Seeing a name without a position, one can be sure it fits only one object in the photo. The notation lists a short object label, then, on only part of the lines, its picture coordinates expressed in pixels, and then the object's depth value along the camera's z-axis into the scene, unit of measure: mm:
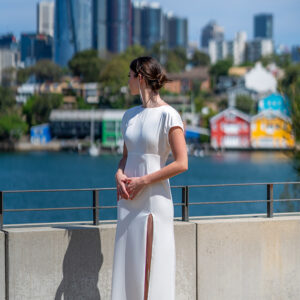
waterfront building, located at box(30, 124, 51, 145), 104125
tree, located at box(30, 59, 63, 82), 124375
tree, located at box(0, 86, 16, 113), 111638
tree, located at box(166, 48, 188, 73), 123250
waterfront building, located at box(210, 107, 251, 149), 98312
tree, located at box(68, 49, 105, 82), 120725
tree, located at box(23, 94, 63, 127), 109875
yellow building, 96062
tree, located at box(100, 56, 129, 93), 108188
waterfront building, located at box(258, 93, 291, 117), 98688
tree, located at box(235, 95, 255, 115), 105750
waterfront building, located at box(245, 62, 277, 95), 111781
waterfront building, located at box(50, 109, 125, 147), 104125
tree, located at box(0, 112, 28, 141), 102562
